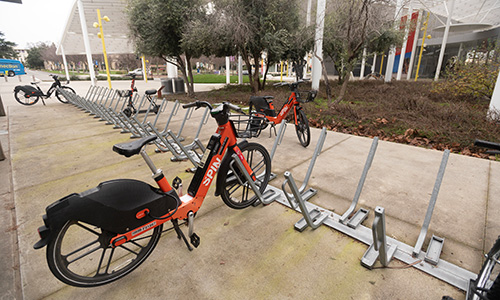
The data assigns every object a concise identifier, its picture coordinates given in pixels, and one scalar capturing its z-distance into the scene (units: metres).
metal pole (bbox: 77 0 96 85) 14.45
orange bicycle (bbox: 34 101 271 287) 1.41
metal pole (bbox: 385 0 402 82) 15.66
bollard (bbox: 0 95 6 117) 7.94
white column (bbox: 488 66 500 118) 5.12
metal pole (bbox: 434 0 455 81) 17.69
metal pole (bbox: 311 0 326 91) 9.60
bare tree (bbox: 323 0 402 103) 6.87
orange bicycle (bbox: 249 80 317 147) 4.30
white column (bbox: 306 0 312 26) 11.35
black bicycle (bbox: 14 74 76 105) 9.57
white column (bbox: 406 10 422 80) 18.79
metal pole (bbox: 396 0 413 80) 12.93
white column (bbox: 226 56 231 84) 18.86
